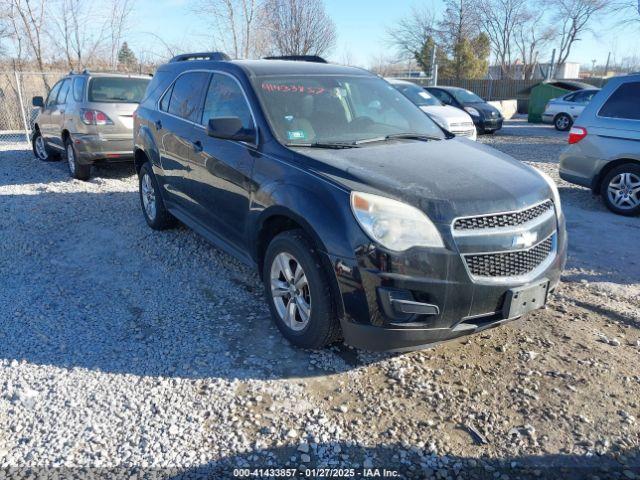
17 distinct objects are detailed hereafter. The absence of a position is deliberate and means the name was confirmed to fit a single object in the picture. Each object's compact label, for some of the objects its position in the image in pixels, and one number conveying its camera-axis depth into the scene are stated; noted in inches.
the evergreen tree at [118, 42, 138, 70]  839.2
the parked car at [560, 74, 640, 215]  260.4
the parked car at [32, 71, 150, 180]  317.7
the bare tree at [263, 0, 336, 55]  853.8
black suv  110.0
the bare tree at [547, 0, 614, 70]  1727.4
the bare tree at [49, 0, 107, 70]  839.1
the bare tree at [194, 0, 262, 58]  713.0
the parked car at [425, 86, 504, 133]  635.5
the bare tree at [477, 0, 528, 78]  1696.6
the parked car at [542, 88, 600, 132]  715.4
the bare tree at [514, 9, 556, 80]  1883.6
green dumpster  841.5
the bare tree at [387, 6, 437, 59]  1583.4
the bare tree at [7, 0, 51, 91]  776.9
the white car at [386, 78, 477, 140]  435.2
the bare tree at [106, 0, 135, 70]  869.8
